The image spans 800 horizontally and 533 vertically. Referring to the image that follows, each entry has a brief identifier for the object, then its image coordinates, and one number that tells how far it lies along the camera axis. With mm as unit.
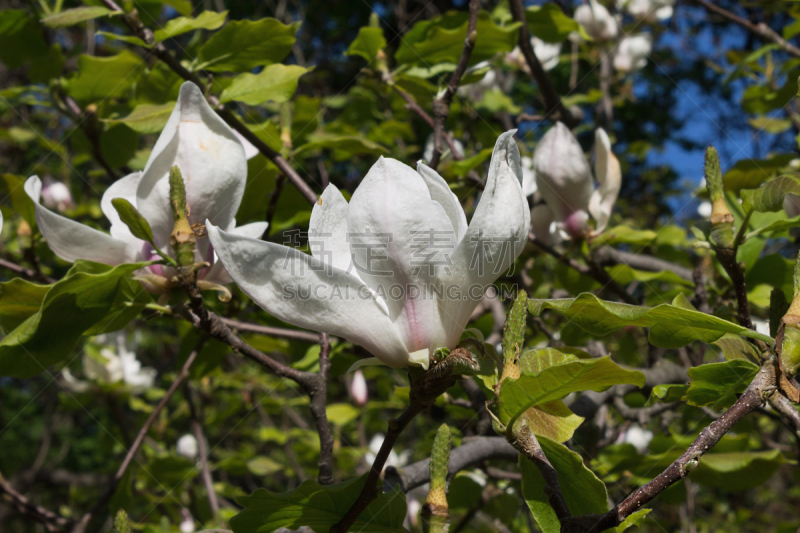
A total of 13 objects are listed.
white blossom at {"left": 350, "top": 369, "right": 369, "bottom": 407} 1894
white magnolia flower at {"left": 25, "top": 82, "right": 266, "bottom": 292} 695
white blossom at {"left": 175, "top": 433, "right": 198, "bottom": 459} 2379
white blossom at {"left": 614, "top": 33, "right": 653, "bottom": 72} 2346
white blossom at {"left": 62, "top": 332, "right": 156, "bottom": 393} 1939
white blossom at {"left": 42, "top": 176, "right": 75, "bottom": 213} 2031
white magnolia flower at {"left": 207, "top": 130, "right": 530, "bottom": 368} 474
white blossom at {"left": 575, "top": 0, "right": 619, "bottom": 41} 2096
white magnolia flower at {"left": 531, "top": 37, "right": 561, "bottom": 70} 2182
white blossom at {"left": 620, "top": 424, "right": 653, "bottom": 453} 1809
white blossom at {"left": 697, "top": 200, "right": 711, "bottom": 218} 2025
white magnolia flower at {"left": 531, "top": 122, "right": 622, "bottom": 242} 1047
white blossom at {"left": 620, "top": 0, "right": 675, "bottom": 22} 2285
